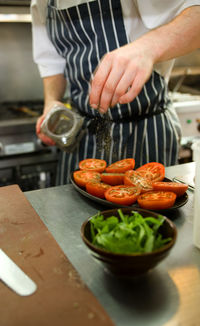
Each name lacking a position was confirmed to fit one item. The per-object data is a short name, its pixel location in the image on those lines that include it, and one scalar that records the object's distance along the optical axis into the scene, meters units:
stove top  1.99
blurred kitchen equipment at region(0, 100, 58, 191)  1.88
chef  1.09
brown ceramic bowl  0.55
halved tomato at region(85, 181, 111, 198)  0.87
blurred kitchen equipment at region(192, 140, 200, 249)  0.69
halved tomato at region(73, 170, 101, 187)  0.94
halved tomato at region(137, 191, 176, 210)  0.79
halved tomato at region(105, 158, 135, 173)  0.97
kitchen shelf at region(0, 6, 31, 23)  1.90
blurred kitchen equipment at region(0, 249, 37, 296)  0.58
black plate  0.82
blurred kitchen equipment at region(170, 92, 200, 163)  2.10
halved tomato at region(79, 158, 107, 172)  1.00
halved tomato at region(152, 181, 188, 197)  0.84
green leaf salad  0.57
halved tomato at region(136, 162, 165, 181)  0.94
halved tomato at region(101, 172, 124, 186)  0.92
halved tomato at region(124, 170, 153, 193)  0.87
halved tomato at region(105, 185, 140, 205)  0.82
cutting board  0.52
